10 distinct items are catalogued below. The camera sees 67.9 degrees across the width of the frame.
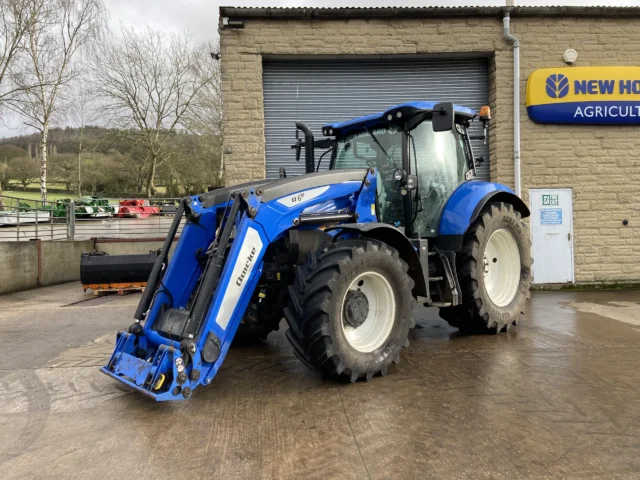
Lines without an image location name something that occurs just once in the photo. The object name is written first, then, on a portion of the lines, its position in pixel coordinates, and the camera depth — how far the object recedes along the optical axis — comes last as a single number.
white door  9.20
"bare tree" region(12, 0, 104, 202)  22.36
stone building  8.79
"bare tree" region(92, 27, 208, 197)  32.47
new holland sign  8.89
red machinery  19.47
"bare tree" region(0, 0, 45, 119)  19.97
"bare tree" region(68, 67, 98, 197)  37.75
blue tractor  3.55
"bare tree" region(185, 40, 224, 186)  32.28
